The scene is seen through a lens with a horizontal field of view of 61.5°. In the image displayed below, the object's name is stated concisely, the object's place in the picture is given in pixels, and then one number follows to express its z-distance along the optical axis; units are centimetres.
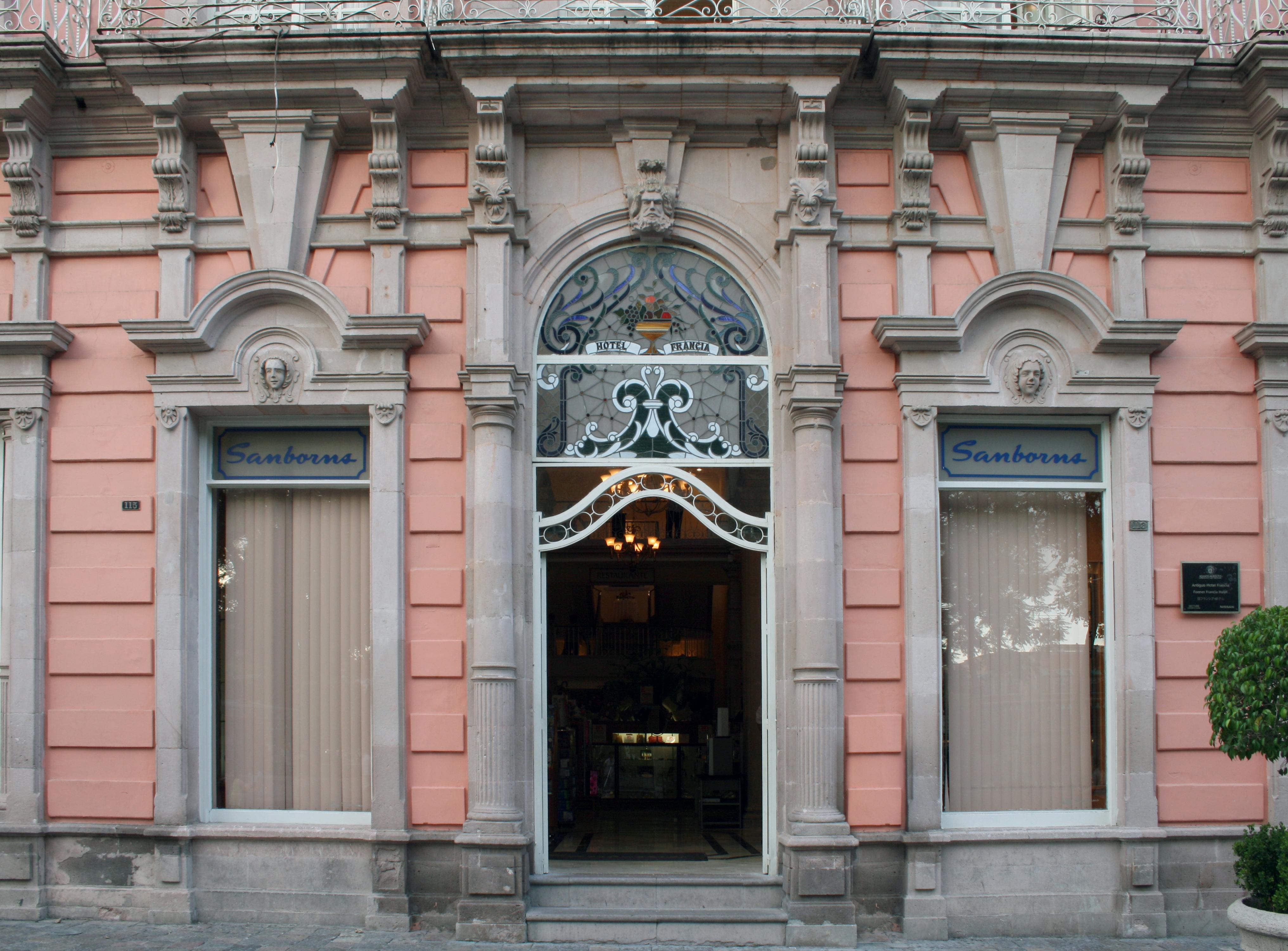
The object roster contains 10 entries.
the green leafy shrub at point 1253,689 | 653
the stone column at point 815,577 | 820
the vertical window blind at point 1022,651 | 888
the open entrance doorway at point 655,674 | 904
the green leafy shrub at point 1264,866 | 696
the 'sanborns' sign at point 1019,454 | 900
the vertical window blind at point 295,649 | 893
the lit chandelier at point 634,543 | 1402
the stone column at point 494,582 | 821
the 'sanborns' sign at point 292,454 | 903
